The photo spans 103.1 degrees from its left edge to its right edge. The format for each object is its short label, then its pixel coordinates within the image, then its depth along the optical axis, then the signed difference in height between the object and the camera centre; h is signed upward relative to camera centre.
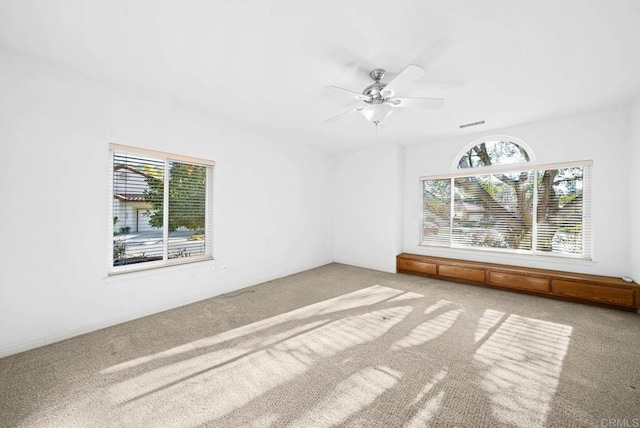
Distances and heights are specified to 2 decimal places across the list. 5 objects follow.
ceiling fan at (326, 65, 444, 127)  2.38 +1.19
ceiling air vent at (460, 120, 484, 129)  3.87 +1.45
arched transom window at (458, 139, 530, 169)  4.16 +1.08
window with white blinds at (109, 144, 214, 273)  2.91 +0.03
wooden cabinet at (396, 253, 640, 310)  3.14 -0.91
